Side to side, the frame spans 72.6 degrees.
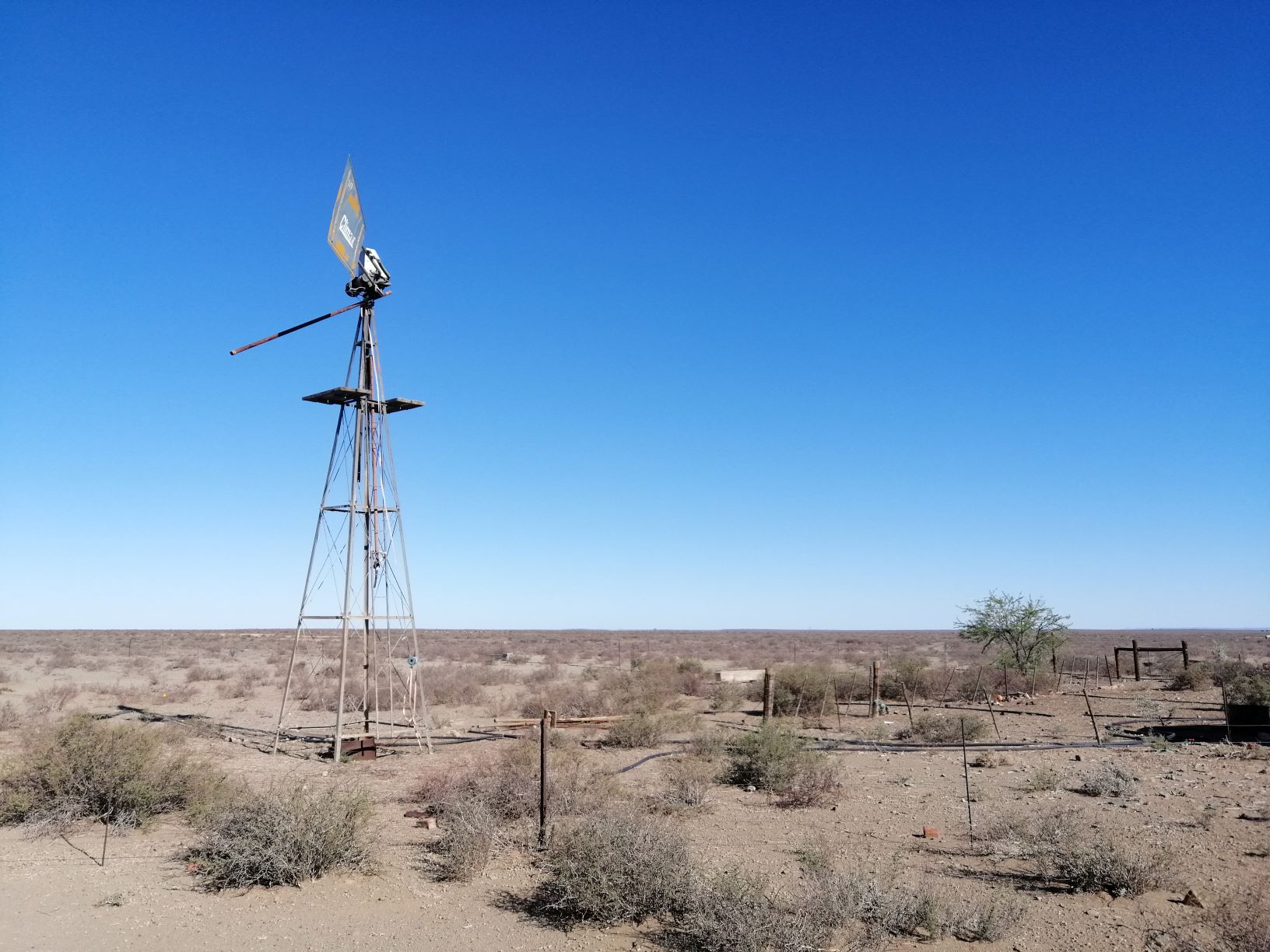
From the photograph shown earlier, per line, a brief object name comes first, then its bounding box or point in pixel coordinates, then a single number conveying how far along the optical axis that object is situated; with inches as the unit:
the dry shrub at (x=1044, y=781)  525.3
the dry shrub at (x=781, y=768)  512.4
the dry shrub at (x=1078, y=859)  328.5
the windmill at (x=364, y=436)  615.2
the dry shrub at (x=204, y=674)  1388.4
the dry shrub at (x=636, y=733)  710.5
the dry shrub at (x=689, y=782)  483.2
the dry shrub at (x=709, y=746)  627.8
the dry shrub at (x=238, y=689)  1143.6
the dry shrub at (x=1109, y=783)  498.6
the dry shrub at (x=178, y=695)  1067.6
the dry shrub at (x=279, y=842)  335.3
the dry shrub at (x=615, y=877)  307.0
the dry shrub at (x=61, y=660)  1594.4
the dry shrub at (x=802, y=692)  945.6
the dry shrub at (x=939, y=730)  737.6
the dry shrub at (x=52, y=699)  887.7
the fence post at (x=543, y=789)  382.0
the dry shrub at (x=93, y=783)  419.5
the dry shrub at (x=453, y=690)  1097.4
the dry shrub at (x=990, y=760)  614.5
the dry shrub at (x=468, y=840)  353.7
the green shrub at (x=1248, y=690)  856.9
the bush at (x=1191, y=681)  1122.7
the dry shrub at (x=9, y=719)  743.9
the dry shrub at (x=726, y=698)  1007.2
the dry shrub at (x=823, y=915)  265.0
